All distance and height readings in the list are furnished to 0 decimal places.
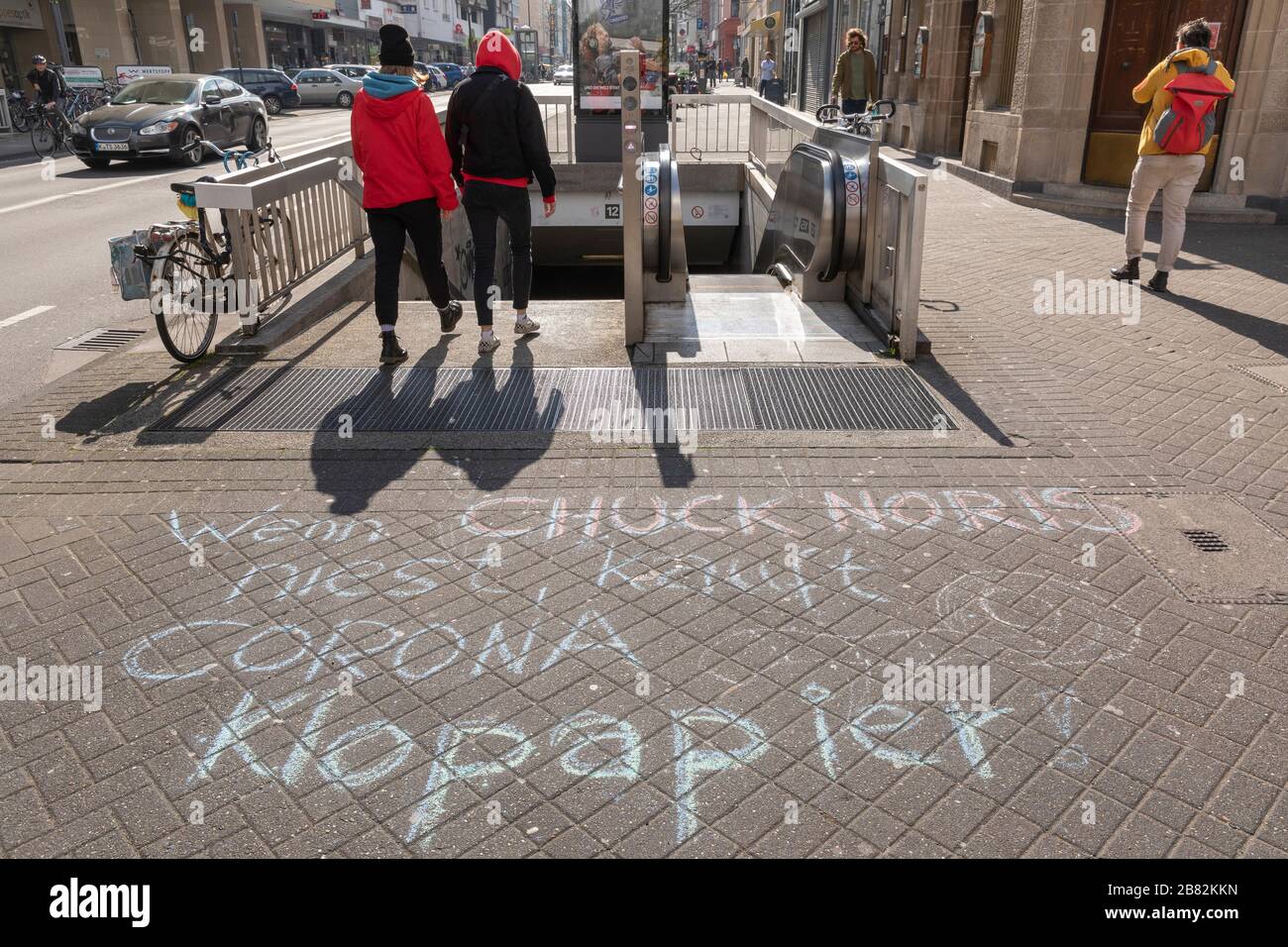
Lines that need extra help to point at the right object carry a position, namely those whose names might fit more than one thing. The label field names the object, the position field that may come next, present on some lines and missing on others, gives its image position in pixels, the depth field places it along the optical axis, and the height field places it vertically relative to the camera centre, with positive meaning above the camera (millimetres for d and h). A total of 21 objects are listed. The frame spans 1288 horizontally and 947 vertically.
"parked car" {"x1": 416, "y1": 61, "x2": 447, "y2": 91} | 52509 +328
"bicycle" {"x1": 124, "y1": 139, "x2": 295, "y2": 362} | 6309 -1199
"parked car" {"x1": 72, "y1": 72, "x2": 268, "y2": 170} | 18156 -610
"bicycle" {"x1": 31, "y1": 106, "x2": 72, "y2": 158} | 22328 -937
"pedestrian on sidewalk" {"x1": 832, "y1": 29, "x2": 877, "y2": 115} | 15398 +50
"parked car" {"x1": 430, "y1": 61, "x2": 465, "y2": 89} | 58594 +684
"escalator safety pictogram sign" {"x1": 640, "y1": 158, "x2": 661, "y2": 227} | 8195 -836
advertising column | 15805 +382
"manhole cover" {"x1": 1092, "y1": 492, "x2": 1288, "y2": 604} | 3914 -1891
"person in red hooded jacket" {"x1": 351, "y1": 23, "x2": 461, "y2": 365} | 6312 -486
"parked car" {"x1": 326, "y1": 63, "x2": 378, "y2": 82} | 42656 +620
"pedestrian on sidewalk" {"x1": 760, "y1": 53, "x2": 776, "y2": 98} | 34656 +406
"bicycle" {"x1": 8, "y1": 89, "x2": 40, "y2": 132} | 23648 -568
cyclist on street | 22250 +88
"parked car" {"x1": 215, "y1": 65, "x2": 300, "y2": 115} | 34719 -1
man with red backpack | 8023 -418
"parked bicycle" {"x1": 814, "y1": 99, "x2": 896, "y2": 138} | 11445 -443
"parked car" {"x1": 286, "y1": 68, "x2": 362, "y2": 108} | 40906 -53
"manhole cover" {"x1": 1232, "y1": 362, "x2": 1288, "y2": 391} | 6277 -1810
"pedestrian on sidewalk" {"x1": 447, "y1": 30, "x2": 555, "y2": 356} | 6523 -444
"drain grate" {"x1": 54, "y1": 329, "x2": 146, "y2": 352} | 7355 -1805
